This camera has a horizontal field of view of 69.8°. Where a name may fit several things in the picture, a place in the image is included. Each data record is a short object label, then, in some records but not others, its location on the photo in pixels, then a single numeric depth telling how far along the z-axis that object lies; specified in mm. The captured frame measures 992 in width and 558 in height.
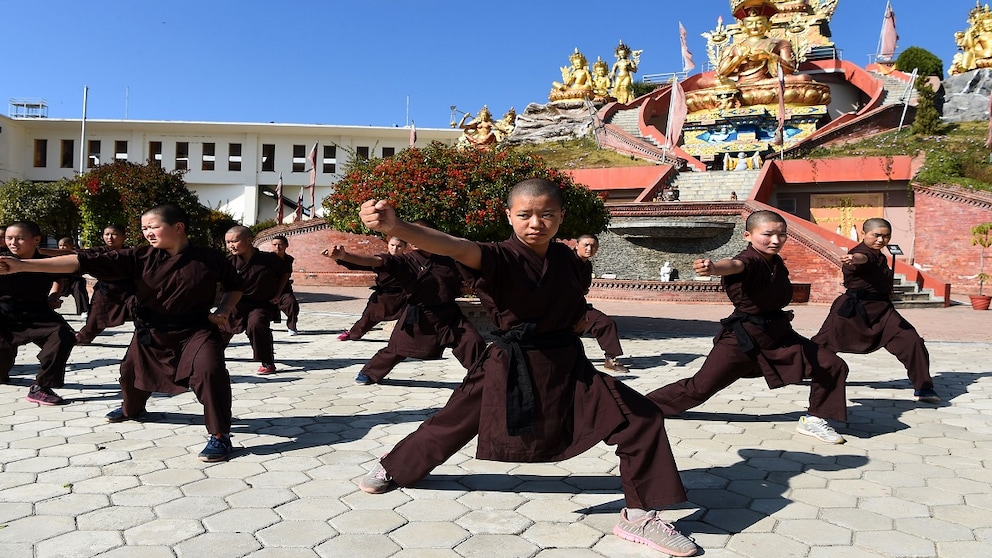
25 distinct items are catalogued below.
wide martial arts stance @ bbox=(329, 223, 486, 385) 6469
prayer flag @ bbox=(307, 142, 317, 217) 28158
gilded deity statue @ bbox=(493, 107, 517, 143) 35312
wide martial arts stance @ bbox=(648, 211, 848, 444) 4668
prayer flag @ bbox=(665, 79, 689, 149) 28125
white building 39344
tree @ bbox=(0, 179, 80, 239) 26234
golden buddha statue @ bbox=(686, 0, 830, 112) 32125
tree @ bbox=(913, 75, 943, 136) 25891
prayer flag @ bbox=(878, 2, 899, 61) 40406
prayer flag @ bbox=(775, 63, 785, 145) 27469
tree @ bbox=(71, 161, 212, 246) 16609
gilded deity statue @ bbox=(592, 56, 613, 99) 40281
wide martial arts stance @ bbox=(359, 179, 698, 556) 2990
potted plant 16438
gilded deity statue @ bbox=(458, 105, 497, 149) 32656
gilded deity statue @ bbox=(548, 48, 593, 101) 40000
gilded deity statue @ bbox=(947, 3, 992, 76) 30375
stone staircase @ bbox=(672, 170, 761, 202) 25281
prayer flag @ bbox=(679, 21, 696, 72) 43625
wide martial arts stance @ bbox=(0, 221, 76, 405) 5535
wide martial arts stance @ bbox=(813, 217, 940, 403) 6113
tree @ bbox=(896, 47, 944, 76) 38566
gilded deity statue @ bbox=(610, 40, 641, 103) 40719
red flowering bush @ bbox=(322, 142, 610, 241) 9453
